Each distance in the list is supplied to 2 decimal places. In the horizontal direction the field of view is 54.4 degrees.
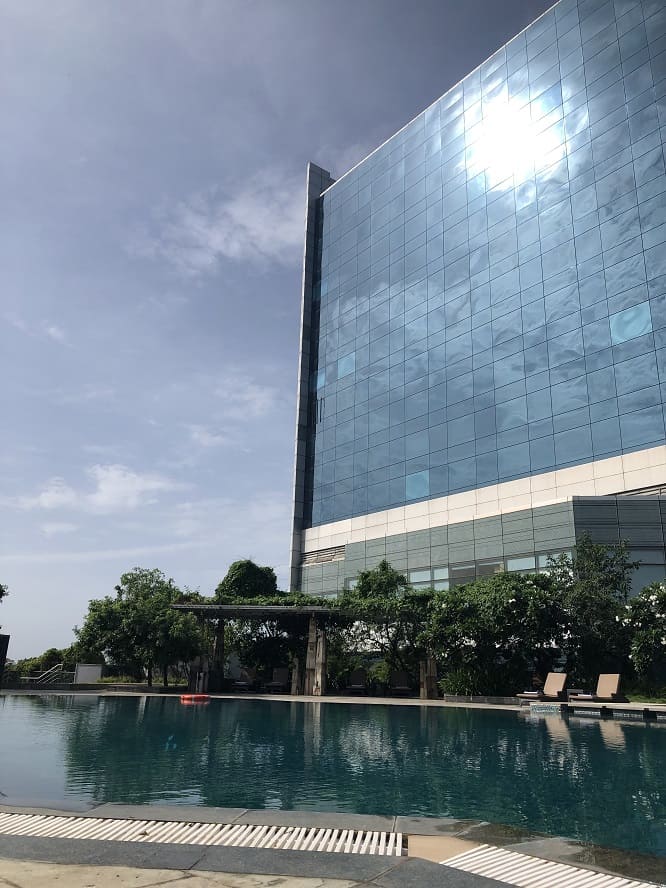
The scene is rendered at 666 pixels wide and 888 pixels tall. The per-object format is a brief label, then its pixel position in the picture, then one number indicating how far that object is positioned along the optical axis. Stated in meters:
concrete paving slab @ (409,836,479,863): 6.47
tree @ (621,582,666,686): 31.06
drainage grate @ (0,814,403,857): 6.82
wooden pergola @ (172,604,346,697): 40.09
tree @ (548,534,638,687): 34.47
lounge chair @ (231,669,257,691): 44.16
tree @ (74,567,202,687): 39.91
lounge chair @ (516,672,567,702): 30.12
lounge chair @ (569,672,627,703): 29.44
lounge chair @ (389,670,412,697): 38.96
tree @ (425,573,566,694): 34.00
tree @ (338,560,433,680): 38.41
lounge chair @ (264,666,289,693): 43.41
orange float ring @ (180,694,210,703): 34.59
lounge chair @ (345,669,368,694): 41.21
